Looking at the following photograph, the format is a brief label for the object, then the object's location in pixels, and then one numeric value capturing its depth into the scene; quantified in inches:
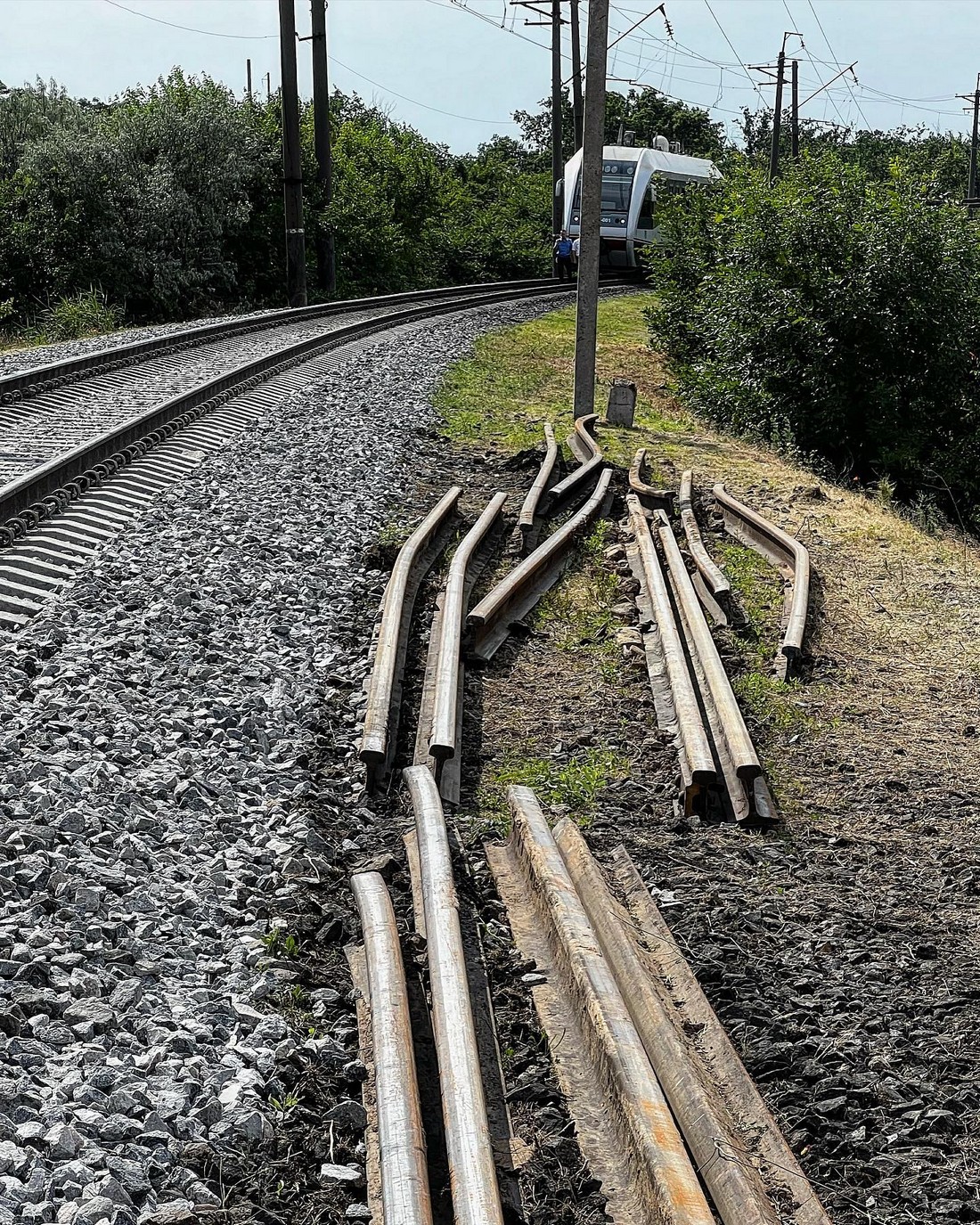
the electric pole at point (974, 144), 3196.6
